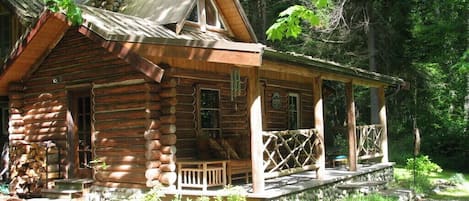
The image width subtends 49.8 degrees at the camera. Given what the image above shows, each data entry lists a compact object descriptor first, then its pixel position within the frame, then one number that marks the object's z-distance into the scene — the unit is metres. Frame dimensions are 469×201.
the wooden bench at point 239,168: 10.26
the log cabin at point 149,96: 9.09
